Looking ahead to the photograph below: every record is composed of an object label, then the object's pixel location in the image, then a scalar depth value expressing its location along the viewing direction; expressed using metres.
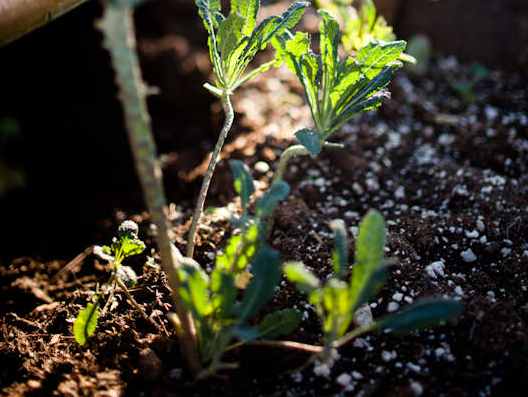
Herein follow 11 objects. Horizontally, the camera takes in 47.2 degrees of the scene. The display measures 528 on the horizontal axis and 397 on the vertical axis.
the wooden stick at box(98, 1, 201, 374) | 0.31
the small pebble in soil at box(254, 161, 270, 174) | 0.53
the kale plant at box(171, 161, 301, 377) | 0.37
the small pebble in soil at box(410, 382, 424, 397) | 0.40
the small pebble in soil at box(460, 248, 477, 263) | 0.51
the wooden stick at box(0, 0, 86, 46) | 0.50
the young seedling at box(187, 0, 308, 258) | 0.44
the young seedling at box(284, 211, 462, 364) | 0.35
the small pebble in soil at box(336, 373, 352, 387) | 0.42
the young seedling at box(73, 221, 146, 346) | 0.43
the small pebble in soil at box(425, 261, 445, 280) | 0.49
